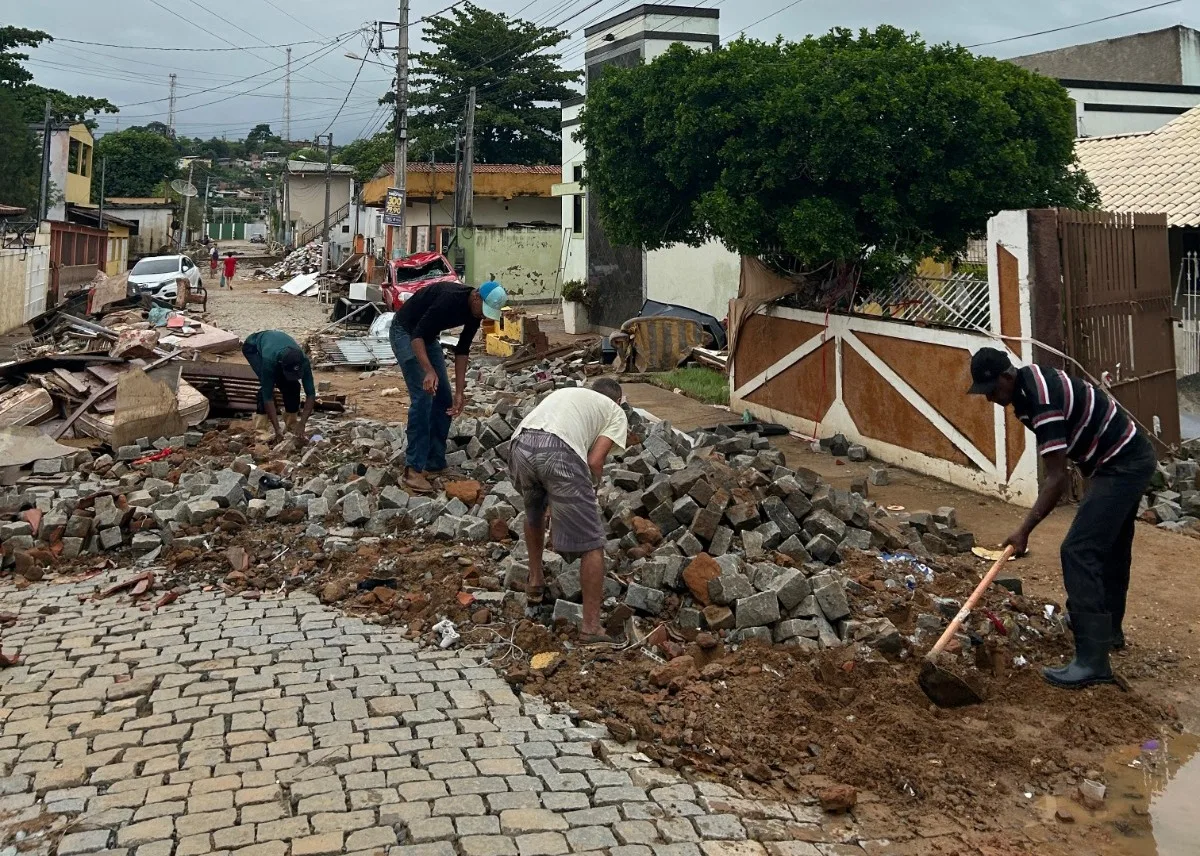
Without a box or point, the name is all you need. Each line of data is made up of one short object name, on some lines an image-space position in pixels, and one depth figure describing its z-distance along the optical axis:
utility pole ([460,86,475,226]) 29.53
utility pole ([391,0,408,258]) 27.28
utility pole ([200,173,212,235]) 77.19
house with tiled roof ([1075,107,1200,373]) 14.06
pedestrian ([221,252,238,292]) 41.75
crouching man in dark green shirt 10.37
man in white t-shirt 5.28
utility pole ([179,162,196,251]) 61.19
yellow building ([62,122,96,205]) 45.12
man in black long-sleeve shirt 7.85
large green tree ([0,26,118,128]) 39.22
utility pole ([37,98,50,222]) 33.75
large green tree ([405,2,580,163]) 43.19
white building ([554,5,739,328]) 21.05
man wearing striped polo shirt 4.81
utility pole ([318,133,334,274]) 44.81
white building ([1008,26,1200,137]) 24.39
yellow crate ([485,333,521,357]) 21.27
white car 29.19
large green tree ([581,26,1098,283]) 10.18
